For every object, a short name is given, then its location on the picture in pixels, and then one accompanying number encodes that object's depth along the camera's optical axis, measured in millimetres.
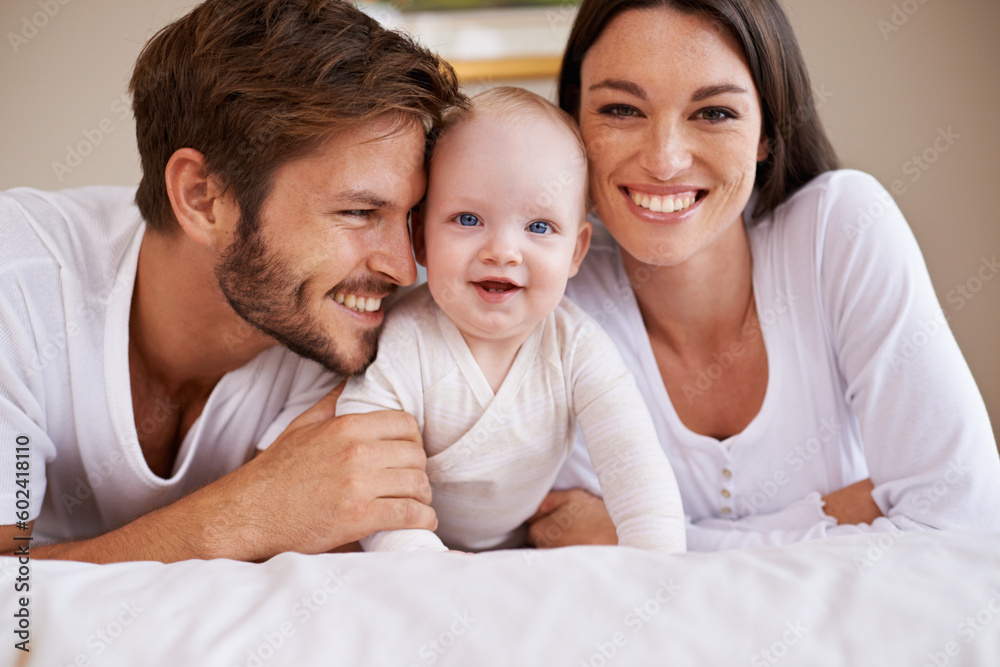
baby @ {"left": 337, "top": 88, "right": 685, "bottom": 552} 1189
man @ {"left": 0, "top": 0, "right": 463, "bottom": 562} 1196
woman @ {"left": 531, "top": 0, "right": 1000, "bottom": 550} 1302
